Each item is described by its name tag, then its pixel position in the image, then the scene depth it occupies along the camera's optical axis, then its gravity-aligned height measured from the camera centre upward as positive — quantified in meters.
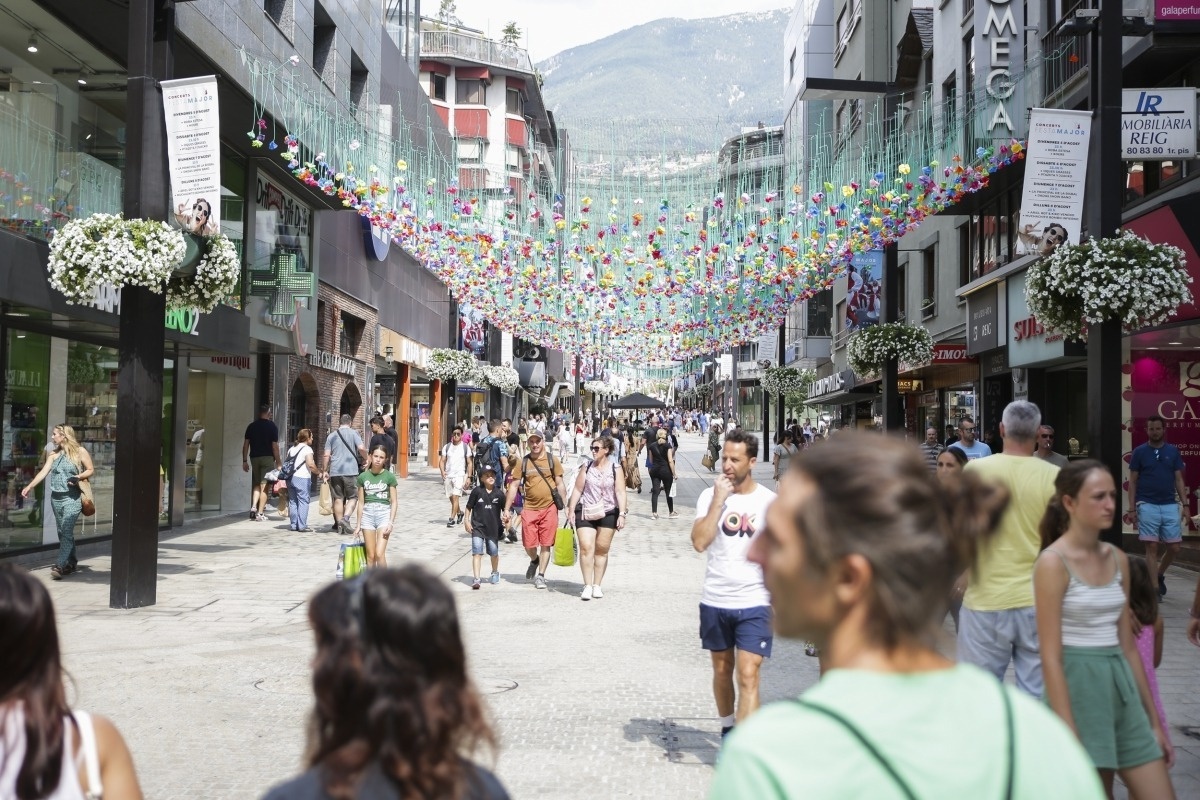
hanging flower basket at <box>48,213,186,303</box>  10.90 +1.72
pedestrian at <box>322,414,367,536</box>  19.39 -0.50
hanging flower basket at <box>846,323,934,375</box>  17.81 +1.53
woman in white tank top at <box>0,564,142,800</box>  2.50 -0.63
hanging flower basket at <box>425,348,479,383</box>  39.03 +2.52
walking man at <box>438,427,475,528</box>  20.53 -0.51
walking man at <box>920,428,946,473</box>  10.66 -0.05
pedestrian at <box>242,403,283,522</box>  20.83 -0.28
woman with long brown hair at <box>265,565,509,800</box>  1.99 -0.45
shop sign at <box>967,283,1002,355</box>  21.00 +2.34
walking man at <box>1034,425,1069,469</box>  10.72 +0.02
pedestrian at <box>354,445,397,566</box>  12.13 -0.75
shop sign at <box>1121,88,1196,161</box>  11.45 +3.26
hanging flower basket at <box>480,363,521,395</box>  46.72 +2.60
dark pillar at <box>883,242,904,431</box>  17.05 +2.02
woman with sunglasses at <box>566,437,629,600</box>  12.55 -0.84
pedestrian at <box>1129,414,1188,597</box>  11.70 -0.47
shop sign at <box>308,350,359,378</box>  26.52 +1.83
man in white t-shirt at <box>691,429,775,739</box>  6.27 -0.82
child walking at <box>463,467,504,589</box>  13.38 -0.93
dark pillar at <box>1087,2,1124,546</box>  9.50 +2.07
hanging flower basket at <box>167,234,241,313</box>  12.09 +1.63
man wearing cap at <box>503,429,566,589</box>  13.39 -0.69
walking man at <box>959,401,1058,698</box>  5.15 -0.70
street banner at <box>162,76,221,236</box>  11.42 +2.96
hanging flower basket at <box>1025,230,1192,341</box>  9.56 +1.38
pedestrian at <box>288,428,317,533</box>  19.45 -0.78
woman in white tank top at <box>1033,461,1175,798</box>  4.19 -0.76
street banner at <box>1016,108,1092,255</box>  10.32 +2.43
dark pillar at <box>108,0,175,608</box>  11.20 +0.81
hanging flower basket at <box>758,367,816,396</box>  38.91 +2.12
